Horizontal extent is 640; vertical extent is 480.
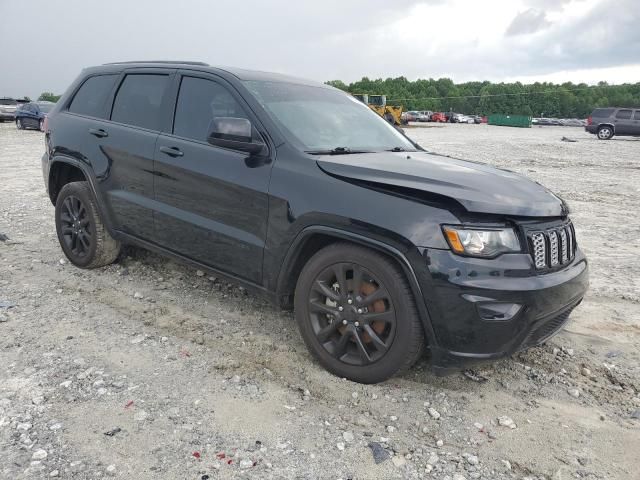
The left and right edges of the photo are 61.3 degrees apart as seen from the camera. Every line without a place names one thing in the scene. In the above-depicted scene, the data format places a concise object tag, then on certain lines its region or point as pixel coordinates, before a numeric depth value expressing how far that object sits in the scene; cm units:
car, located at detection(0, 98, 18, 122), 3002
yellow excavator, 3986
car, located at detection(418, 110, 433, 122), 7019
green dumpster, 6519
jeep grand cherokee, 277
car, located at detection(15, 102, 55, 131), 2506
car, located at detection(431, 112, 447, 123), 7423
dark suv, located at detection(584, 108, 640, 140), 2964
